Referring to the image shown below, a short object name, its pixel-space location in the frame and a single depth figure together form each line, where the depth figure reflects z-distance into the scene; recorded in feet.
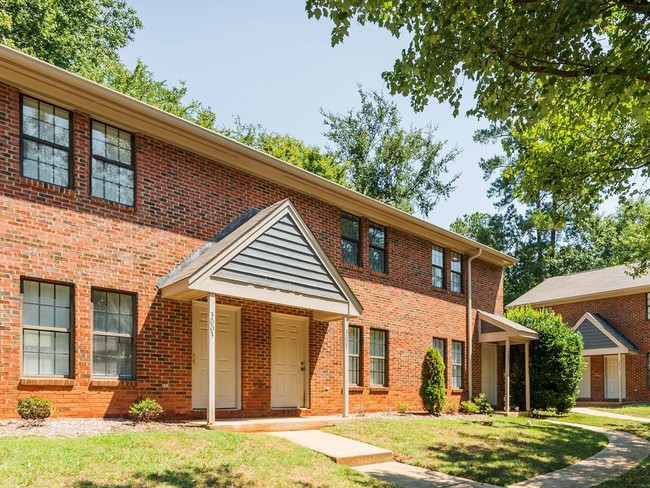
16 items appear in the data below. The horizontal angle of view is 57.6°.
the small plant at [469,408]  61.82
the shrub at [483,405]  63.98
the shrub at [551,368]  67.97
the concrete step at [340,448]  32.04
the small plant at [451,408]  60.50
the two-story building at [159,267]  31.68
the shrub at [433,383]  55.47
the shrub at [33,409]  29.40
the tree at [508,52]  22.89
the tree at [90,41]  76.48
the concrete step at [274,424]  34.68
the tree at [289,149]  107.45
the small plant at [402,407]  54.70
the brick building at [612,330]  95.09
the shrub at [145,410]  33.04
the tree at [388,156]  128.57
